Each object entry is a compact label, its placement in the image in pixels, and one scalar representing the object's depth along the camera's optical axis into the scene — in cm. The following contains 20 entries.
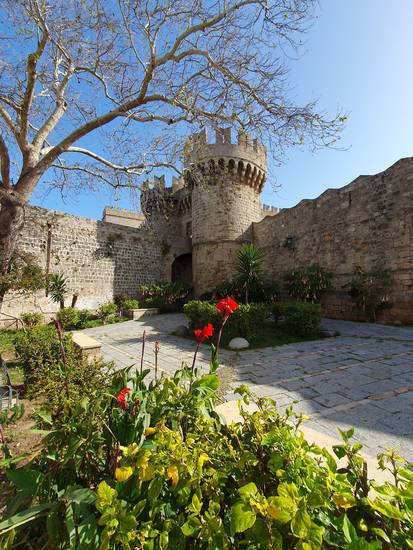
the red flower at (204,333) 169
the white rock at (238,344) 677
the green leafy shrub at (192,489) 75
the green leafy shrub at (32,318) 972
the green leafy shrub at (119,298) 1446
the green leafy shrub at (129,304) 1378
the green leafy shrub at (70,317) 1031
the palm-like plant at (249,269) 1049
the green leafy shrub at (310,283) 1120
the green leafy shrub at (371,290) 917
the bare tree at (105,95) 484
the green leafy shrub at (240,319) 725
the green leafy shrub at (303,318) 773
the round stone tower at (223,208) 1513
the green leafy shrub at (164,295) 1504
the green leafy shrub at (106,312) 1223
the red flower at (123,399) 123
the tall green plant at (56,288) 1190
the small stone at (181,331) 909
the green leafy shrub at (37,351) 347
